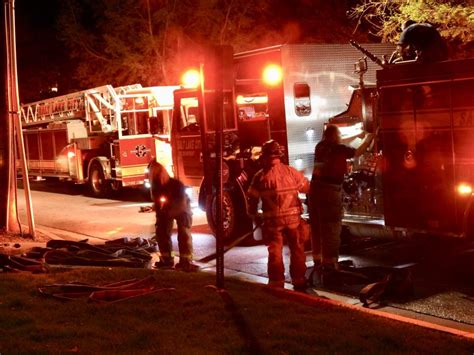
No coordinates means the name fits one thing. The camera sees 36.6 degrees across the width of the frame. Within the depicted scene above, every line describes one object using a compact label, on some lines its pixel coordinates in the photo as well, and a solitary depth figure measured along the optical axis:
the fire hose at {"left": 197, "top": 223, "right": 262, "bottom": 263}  9.67
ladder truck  17.91
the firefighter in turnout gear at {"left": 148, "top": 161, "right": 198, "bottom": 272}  9.10
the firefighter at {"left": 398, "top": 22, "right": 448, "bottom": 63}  7.91
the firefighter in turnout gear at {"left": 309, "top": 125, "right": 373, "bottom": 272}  8.03
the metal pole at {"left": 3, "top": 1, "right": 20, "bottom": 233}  11.97
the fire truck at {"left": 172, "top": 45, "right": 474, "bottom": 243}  7.59
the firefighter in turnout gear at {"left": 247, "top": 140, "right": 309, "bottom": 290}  7.47
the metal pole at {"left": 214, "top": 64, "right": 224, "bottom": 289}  6.77
